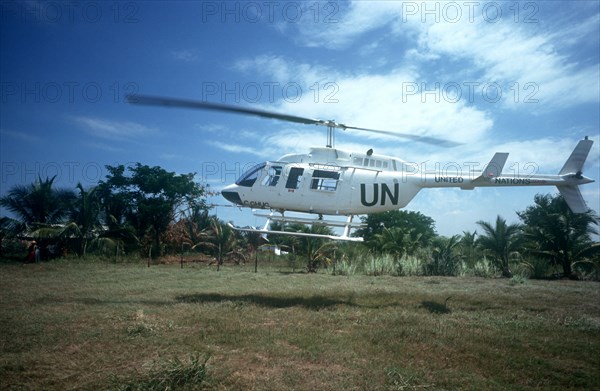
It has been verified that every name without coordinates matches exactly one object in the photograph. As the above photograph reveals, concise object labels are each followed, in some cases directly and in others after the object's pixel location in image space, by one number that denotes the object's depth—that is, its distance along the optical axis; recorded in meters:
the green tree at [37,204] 24.61
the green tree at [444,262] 20.38
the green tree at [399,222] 38.63
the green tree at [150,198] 29.69
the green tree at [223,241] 25.94
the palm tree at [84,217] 25.01
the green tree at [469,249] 22.31
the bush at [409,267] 19.97
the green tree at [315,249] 22.02
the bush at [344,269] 19.92
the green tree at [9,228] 24.02
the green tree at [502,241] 21.81
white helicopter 12.02
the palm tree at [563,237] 21.19
